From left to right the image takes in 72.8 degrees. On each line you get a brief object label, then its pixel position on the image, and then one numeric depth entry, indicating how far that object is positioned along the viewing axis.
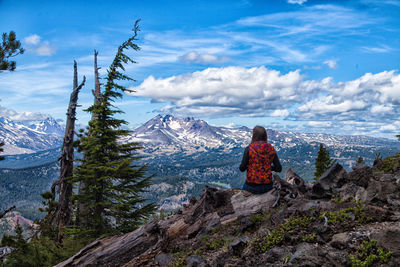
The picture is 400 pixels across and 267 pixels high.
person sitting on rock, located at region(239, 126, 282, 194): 11.01
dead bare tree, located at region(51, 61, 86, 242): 18.19
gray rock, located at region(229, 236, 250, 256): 7.69
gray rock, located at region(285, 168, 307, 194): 12.69
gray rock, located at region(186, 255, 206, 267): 7.80
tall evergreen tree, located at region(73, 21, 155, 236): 15.48
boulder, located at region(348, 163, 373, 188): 10.35
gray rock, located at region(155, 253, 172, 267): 8.86
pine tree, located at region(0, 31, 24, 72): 15.60
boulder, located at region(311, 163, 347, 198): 10.89
